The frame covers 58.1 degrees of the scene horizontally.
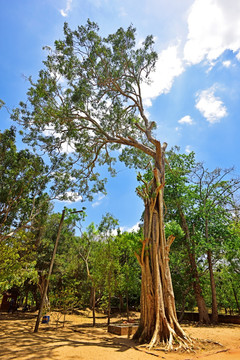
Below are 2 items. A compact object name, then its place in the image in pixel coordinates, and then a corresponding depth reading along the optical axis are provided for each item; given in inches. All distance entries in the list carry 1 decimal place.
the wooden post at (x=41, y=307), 323.3
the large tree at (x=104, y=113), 312.7
